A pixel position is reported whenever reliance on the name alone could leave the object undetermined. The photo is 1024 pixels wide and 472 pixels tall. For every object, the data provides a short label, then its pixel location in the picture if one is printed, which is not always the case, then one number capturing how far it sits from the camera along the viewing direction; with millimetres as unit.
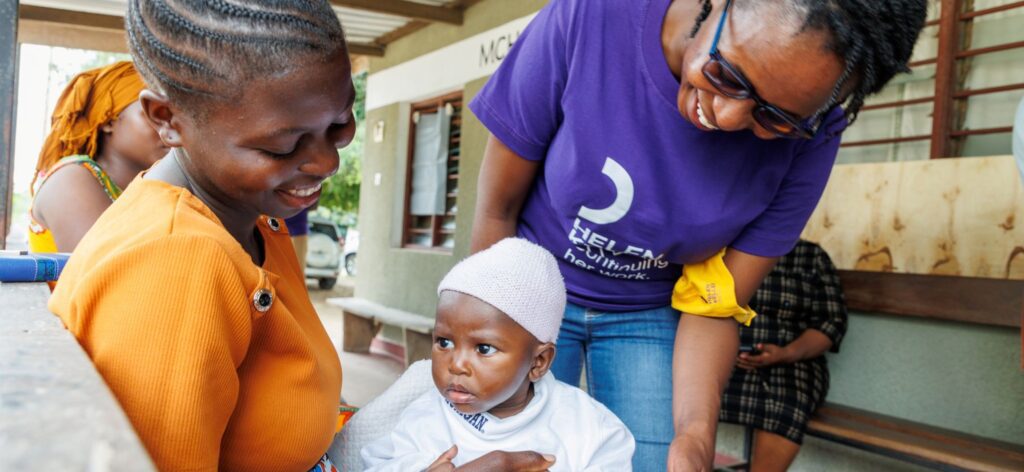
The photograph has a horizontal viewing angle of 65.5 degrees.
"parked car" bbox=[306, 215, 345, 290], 16688
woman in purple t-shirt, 1397
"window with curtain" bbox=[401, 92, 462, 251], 7962
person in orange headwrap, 2270
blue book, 1443
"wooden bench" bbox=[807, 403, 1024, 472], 3148
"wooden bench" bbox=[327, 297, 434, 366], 6922
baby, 1712
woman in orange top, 849
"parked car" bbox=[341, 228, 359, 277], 21125
